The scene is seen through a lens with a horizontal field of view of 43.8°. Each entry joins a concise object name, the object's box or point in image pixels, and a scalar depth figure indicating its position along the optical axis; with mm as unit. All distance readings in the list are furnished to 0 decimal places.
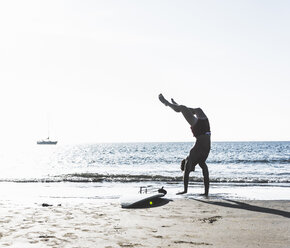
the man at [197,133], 7918
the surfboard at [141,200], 6964
